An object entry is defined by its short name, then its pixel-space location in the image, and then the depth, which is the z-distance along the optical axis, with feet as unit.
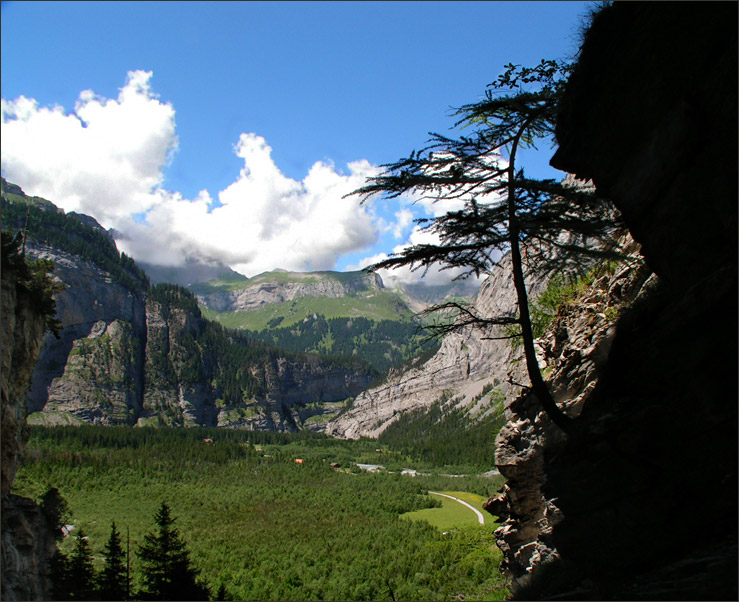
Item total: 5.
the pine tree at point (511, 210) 38.17
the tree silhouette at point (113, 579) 92.22
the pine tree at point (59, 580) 86.48
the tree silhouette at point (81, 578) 90.22
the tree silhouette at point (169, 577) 82.79
